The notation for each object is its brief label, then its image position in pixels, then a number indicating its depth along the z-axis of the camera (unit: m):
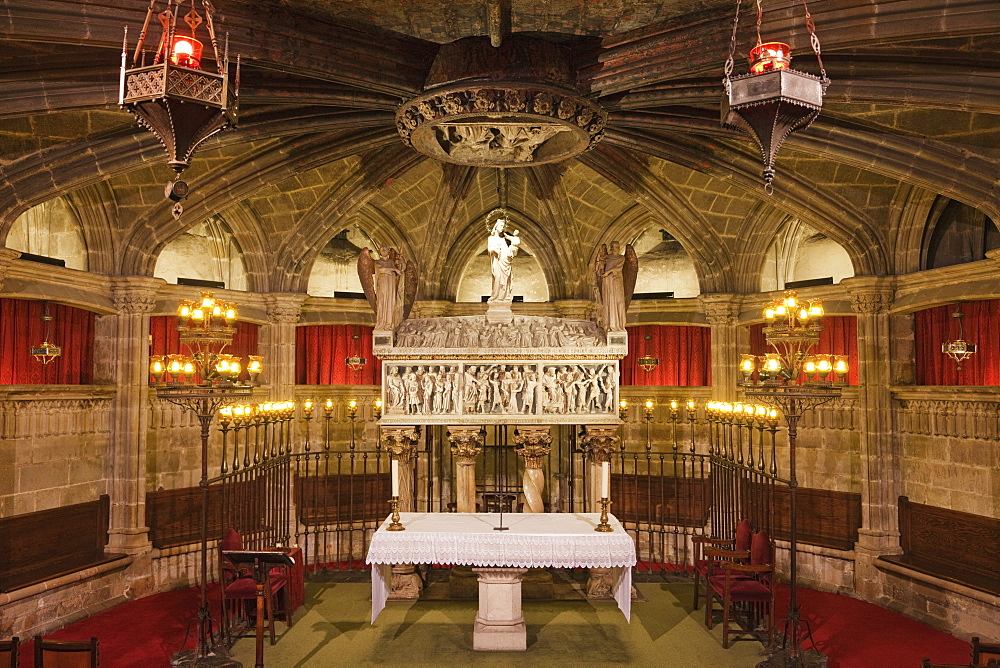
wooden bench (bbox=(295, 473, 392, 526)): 12.31
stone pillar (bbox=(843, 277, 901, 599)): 9.95
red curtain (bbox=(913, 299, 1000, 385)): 9.36
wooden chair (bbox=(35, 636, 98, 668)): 5.36
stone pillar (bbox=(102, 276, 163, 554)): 10.07
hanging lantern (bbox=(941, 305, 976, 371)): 9.31
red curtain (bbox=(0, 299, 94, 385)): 9.45
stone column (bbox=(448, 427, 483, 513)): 9.22
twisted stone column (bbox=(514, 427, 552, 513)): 9.13
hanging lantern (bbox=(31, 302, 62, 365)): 9.49
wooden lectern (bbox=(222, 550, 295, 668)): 7.16
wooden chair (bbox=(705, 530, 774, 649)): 7.80
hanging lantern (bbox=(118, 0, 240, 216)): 4.49
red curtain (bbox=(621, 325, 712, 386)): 13.49
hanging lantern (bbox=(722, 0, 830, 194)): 4.56
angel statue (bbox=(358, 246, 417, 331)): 9.16
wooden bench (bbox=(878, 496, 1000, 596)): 8.73
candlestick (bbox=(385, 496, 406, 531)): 7.78
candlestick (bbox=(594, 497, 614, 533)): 7.84
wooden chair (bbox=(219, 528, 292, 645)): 7.85
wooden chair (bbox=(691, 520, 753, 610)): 8.25
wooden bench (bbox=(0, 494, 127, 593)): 8.77
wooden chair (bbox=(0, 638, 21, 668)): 5.33
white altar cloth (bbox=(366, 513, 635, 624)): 7.52
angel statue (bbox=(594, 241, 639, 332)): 9.14
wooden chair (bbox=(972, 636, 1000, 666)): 5.27
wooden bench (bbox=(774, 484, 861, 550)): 10.42
